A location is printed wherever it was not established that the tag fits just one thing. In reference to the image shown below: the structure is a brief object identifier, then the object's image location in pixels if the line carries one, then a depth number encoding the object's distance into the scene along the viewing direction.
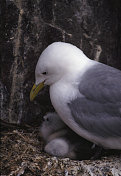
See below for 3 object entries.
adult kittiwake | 2.81
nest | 2.80
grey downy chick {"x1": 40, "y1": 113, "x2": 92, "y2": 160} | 3.02
